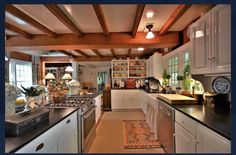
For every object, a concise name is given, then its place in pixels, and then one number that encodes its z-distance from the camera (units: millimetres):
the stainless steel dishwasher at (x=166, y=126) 1798
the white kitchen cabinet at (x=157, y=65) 4022
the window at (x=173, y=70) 3024
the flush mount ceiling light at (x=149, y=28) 2416
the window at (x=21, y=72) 4503
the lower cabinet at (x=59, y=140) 947
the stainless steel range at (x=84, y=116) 1960
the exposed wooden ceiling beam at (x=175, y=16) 1868
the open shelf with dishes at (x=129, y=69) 5444
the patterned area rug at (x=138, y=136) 2354
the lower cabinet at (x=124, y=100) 5100
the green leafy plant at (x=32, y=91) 1698
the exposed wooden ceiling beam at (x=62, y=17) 1848
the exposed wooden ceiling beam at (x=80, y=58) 5976
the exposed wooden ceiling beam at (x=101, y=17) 1819
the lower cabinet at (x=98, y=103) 3332
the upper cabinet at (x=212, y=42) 1277
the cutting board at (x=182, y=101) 1885
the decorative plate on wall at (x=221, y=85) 1601
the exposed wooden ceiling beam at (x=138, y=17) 1858
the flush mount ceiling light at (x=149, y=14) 2108
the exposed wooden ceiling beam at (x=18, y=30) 2493
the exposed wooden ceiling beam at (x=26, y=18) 1855
